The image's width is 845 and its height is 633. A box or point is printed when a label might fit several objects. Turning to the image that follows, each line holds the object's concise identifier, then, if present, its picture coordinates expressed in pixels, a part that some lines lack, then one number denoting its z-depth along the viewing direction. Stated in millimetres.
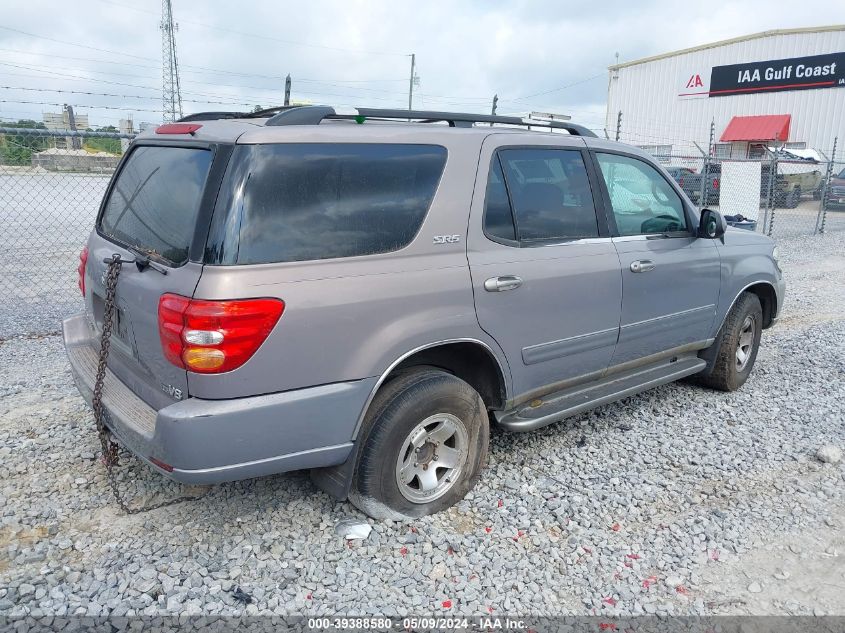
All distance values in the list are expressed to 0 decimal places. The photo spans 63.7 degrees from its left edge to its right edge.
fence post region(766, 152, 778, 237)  12828
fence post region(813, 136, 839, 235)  15530
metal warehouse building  31547
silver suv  2725
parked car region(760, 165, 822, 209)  20812
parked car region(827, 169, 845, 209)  20453
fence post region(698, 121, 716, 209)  12706
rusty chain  3105
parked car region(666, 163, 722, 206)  16797
